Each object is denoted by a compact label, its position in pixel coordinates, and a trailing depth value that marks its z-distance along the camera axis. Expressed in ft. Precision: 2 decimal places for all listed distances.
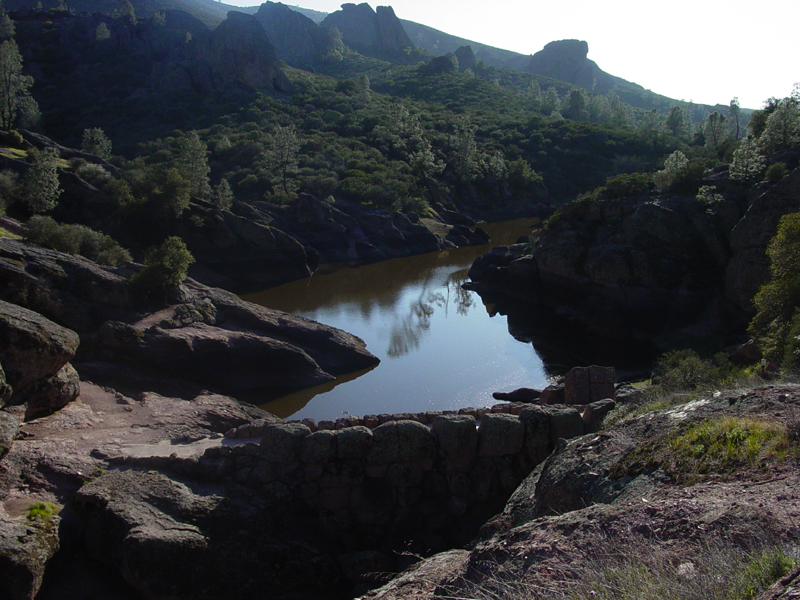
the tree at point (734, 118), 265.67
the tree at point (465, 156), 240.73
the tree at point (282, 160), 184.50
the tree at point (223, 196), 146.51
